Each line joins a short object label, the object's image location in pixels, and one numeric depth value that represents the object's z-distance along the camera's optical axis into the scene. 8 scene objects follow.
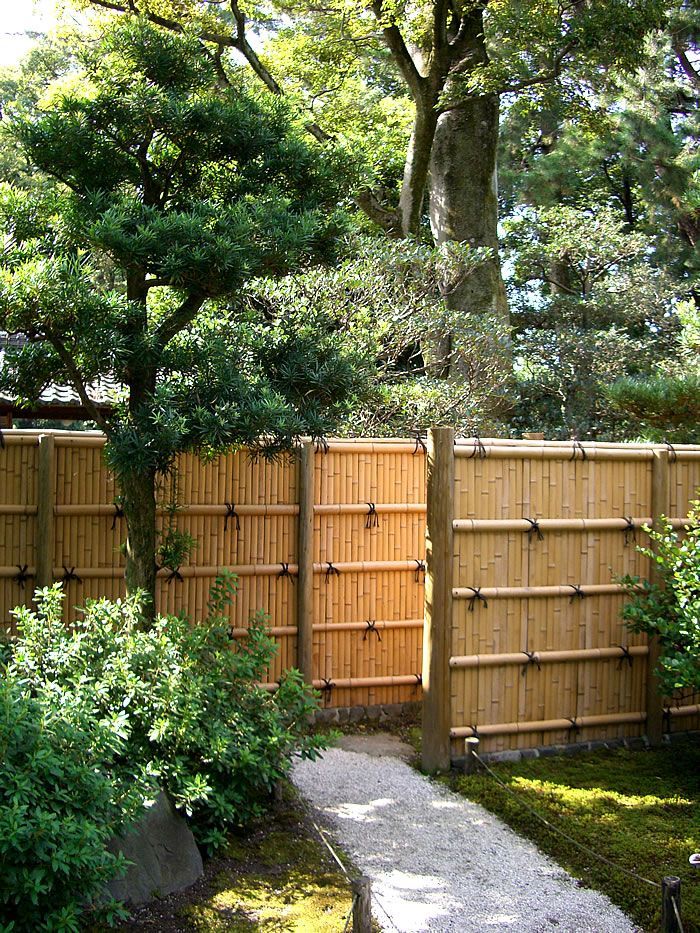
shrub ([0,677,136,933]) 2.82
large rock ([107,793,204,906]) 3.54
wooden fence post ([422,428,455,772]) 5.26
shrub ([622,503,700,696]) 5.12
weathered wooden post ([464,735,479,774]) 5.25
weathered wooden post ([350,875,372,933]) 3.07
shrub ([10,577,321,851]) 3.65
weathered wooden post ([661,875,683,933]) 3.05
